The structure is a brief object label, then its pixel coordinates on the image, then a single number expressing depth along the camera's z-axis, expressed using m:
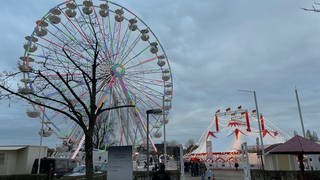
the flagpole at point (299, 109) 18.86
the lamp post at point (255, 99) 21.28
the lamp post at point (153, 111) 12.38
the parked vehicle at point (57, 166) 17.26
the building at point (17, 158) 17.73
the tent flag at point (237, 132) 28.69
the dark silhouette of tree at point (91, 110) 8.09
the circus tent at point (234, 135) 27.44
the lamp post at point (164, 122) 18.89
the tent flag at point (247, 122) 29.19
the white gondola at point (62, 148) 21.62
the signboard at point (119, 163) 9.97
